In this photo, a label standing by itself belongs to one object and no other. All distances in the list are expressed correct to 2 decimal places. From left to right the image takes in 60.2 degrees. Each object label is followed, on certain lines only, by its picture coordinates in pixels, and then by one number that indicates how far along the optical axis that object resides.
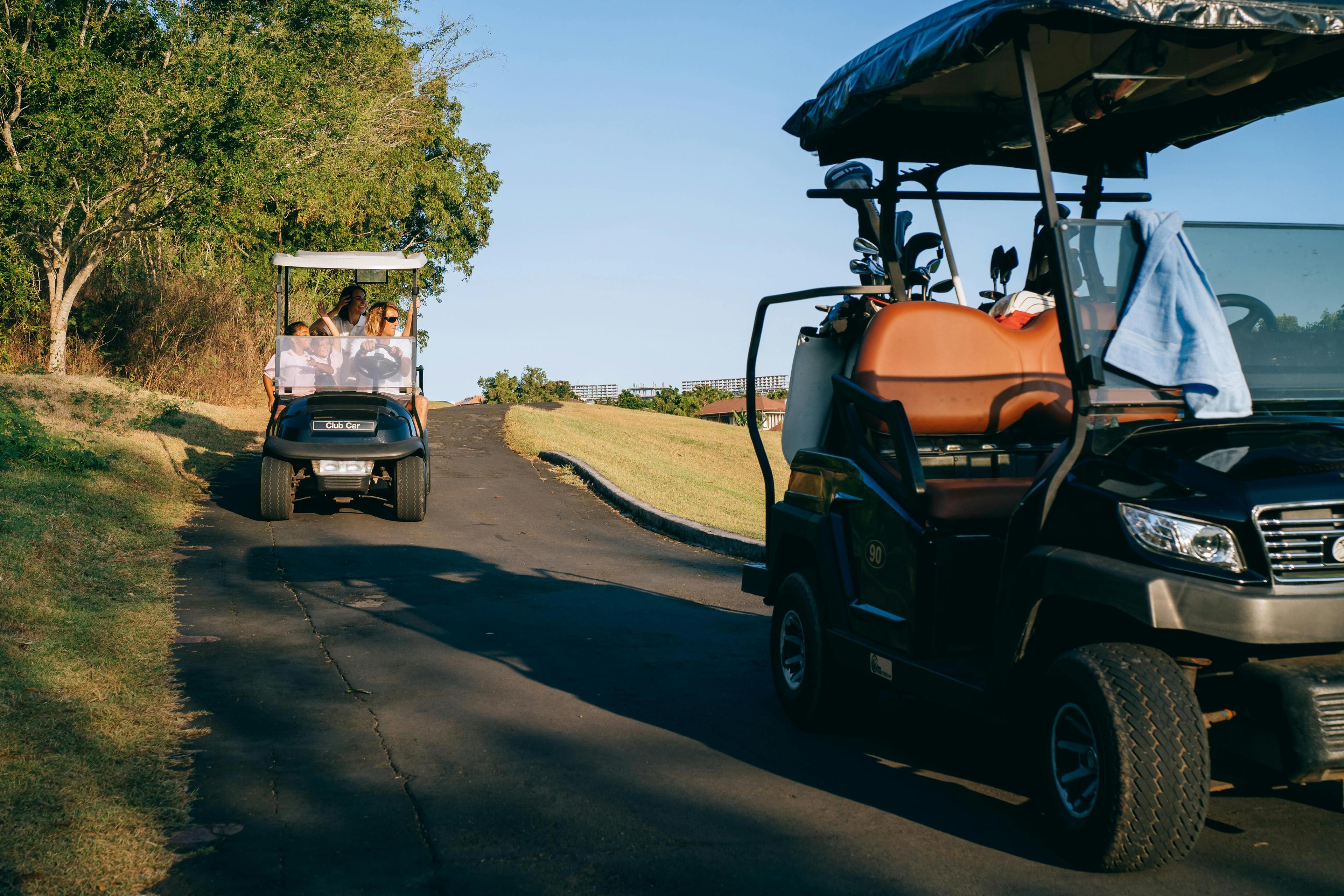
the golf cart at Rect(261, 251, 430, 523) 12.07
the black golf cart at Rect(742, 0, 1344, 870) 3.26
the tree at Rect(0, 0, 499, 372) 17.67
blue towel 3.79
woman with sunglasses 13.10
